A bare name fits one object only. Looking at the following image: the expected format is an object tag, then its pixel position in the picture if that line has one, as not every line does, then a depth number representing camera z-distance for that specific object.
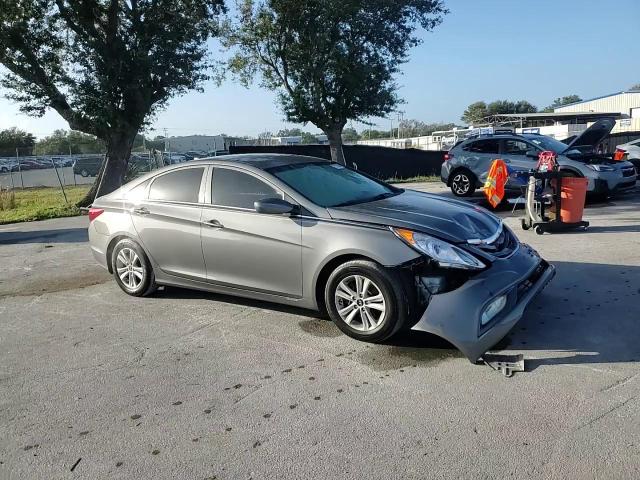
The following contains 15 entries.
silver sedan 4.03
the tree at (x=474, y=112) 97.04
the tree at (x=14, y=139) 51.34
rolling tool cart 8.58
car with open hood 11.89
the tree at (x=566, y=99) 116.75
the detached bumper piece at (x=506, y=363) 3.70
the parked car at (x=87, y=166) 28.11
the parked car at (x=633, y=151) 17.14
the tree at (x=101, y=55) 15.91
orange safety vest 10.30
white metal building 49.06
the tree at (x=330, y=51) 20.69
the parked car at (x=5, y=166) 33.29
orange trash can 8.69
